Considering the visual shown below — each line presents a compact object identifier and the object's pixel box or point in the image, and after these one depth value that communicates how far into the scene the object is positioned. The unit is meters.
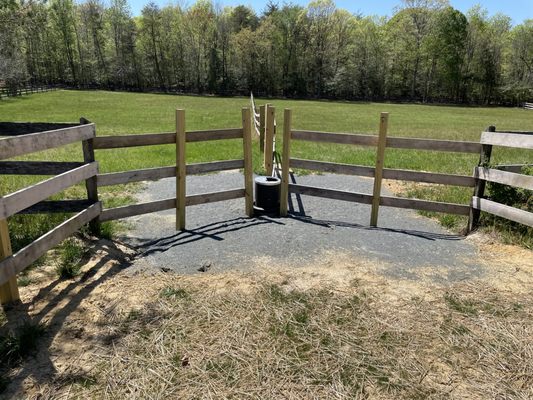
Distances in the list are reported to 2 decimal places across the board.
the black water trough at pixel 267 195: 6.98
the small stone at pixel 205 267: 4.82
